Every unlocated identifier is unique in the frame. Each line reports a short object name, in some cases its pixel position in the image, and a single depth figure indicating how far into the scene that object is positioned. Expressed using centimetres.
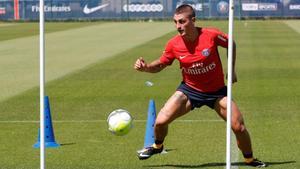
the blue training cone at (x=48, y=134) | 1186
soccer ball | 1038
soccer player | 989
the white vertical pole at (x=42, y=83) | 830
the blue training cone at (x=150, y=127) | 1153
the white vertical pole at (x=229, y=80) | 775
